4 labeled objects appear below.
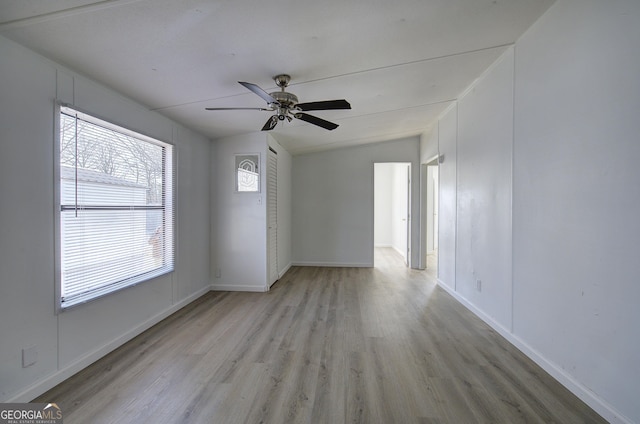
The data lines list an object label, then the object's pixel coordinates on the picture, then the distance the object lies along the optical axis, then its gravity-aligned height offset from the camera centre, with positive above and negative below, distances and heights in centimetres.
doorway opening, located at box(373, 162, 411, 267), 652 -14
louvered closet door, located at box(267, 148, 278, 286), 397 -2
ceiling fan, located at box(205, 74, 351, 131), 208 +89
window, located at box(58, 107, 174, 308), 192 +2
